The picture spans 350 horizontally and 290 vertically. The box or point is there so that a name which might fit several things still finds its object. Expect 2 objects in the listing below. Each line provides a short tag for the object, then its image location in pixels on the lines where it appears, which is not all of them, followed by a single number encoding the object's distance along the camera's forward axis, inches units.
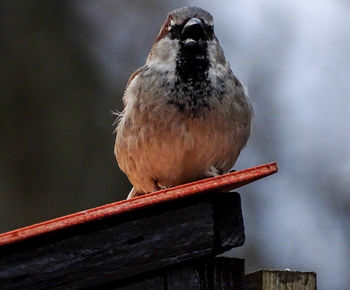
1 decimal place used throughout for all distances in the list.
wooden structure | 219.3
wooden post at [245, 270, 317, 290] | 240.8
